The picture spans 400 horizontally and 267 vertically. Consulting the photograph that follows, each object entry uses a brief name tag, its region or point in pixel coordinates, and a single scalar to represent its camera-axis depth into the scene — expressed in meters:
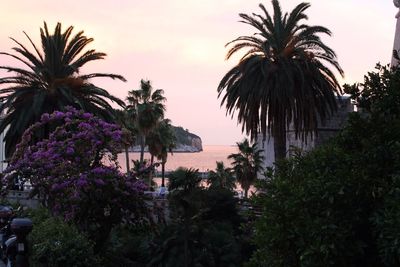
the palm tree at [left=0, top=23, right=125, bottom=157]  22.58
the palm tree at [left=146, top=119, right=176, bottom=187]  56.83
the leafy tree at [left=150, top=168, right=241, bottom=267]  12.70
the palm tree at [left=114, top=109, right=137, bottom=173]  15.61
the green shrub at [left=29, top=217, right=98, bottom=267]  10.66
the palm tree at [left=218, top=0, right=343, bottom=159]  22.61
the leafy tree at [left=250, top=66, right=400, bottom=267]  4.41
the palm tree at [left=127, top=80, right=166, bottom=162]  52.53
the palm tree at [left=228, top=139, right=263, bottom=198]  54.62
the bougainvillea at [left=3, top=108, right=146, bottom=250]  13.38
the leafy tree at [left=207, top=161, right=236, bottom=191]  57.47
